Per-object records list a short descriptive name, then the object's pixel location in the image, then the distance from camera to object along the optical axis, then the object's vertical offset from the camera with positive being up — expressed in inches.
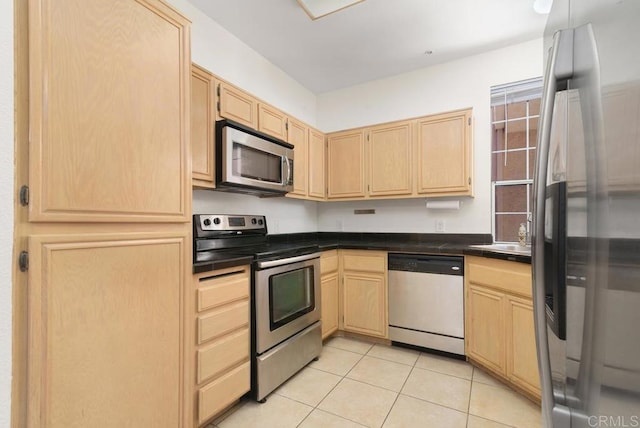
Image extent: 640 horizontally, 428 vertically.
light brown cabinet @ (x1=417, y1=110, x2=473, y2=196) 106.3 +22.8
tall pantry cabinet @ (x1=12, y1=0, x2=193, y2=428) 37.5 +0.6
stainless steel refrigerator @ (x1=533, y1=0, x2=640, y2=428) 14.8 -0.3
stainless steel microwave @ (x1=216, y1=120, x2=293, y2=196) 79.6 +16.7
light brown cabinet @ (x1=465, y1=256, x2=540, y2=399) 74.5 -29.6
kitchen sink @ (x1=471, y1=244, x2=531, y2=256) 101.1 -11.2
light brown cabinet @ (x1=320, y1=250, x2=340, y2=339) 105.9 -28.2
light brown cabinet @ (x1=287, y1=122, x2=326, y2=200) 114.5 +23.1
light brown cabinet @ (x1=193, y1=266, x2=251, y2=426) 61.3 -27.6
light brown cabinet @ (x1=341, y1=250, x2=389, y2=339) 107.9 -28.6
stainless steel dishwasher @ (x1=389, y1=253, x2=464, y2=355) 96.3 -29.1
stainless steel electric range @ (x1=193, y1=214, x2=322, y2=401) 74.9 -21.1
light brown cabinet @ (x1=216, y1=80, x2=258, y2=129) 82.2 +33.5
